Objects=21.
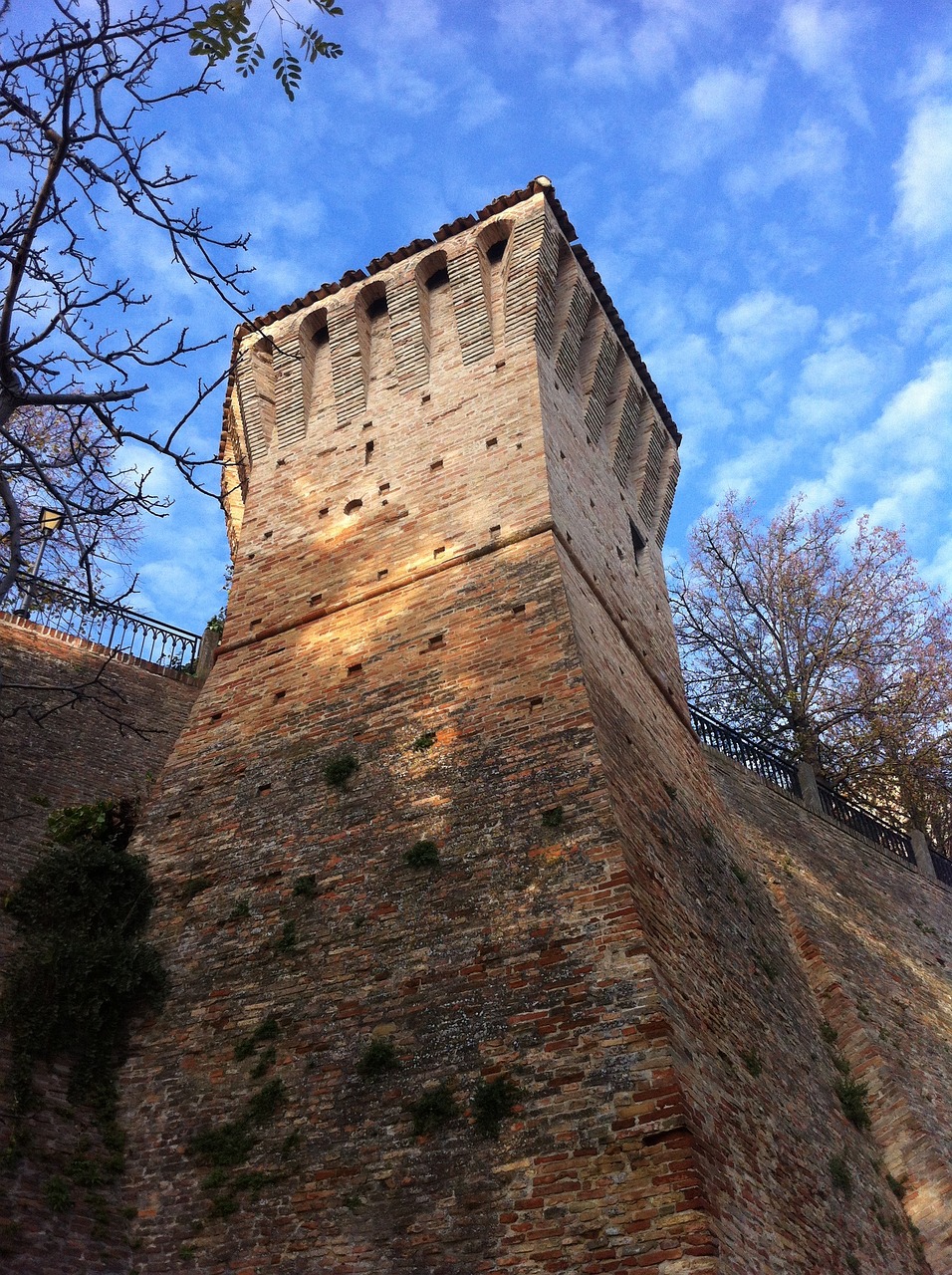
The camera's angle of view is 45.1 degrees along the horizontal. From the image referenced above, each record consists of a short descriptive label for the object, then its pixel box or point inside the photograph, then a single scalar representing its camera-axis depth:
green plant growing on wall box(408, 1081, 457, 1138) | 5.97
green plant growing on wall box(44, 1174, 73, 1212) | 6.33
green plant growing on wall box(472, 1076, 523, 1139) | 5.82
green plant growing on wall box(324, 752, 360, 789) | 8.40
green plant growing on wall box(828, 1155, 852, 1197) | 7.39
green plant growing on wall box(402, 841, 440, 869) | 7.32
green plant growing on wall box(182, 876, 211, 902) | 8.18
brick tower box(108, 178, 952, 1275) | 5.76
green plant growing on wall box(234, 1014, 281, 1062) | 6.91
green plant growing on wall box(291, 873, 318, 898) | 7.66
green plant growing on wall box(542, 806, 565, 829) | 7.07
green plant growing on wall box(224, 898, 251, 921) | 7.79
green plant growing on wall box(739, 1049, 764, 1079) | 7.01
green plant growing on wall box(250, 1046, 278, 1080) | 6.75
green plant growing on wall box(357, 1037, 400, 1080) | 6.34
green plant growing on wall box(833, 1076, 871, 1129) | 8.77
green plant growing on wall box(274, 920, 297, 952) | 7.38
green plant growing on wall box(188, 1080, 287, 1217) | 6.27
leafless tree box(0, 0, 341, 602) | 5.28
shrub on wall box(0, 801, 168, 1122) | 7.14
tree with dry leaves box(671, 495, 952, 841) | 18.47
